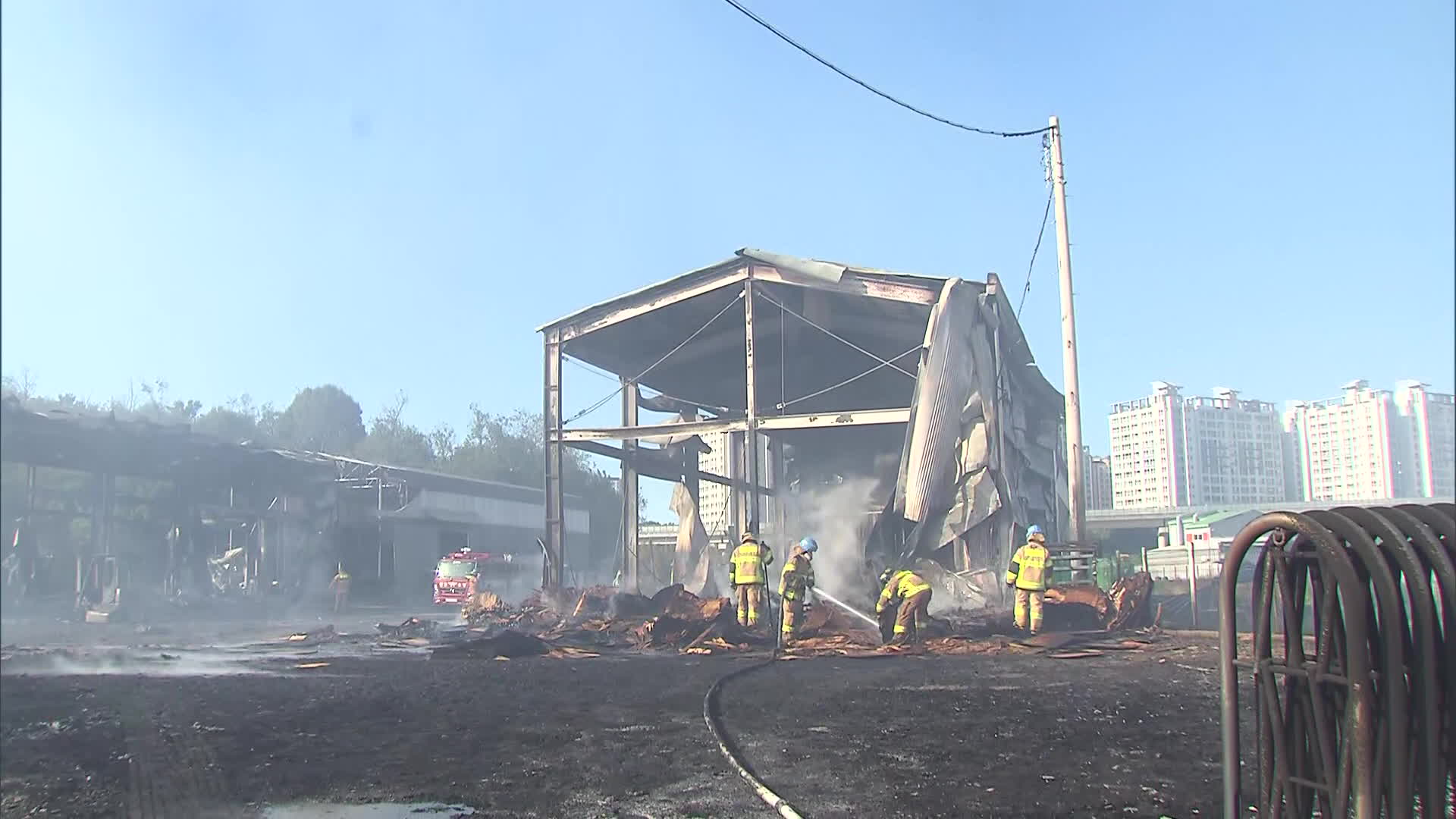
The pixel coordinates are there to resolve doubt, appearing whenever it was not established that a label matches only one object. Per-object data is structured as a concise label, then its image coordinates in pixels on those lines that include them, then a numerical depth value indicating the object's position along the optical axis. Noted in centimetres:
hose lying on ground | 538
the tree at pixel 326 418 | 6138
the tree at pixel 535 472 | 5969
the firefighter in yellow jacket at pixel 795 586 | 1488
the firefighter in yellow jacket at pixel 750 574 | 1594
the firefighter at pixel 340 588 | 2877
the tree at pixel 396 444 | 6334
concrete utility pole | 1723
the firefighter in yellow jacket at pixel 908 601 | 1448
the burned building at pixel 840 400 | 2053
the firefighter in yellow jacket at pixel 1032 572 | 1474
